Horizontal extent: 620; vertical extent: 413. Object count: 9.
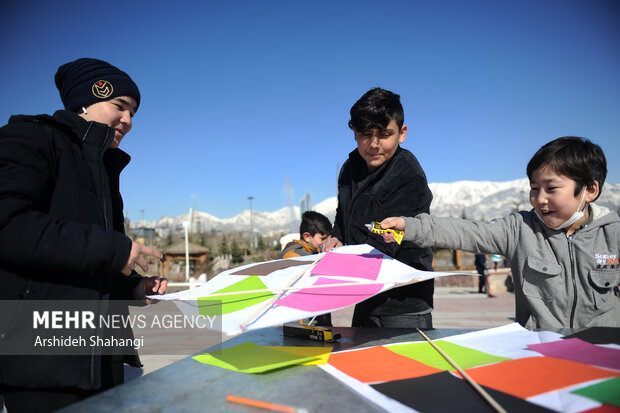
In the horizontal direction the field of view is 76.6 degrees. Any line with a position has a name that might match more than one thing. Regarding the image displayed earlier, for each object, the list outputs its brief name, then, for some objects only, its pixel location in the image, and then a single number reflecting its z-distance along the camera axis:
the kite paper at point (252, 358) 1.06
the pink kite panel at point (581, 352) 0.97
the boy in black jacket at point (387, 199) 1.67
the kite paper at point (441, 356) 1.02
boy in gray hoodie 1.55
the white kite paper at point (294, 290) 1.09
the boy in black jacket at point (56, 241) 1.06
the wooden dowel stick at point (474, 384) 0.74
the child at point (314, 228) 3.87
